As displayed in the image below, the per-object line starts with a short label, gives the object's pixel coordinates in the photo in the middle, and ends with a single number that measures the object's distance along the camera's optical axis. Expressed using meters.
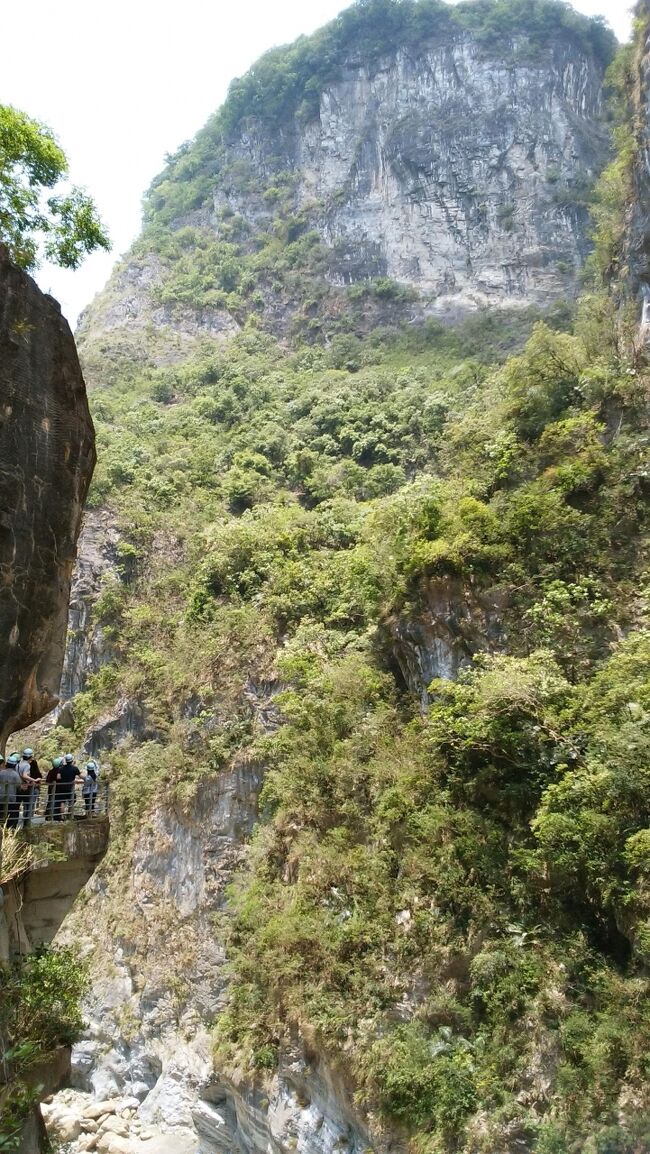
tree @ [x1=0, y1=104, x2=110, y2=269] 11.26
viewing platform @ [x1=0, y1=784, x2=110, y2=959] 10.05
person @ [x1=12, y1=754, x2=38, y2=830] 9.79
